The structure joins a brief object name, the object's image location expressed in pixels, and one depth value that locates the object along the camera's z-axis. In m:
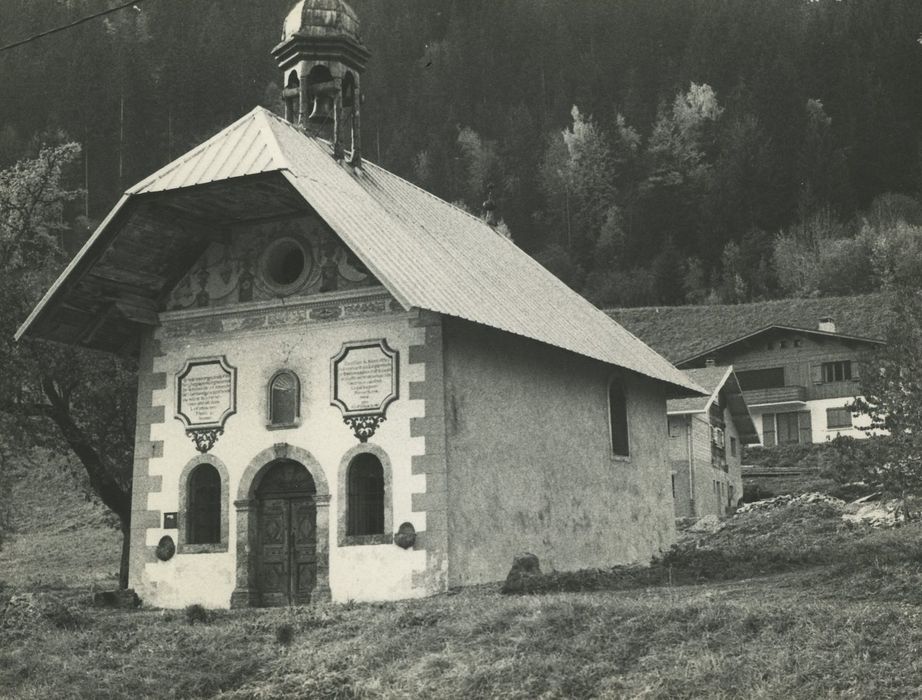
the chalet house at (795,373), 60.88
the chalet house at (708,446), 44.03
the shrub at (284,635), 14.87
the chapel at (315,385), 19.12
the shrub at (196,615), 17.35
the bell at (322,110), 25.03
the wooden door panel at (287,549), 20.05
